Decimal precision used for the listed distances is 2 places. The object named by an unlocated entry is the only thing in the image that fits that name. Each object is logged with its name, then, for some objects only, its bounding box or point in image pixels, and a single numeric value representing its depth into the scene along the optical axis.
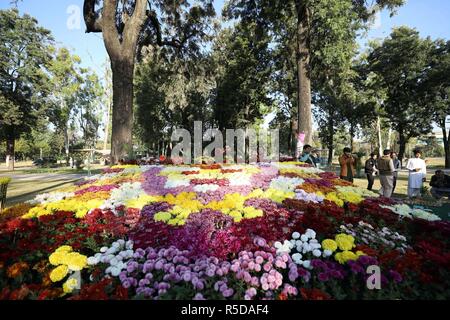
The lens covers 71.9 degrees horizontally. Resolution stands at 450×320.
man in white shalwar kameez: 9.78
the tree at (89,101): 45.79
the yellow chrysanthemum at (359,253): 3.06
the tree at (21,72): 35.34
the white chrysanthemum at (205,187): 5.87
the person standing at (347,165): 10.38
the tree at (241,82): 26.61
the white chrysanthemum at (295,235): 3.46
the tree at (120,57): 9.29
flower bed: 2.74
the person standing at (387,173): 9.66
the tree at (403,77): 31.31
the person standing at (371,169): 12.17
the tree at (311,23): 12.23
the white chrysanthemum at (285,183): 5.71
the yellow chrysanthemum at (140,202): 4.74
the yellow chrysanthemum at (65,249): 3.26
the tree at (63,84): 40.47
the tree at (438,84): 29.39
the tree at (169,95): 16.25
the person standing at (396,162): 12.99
